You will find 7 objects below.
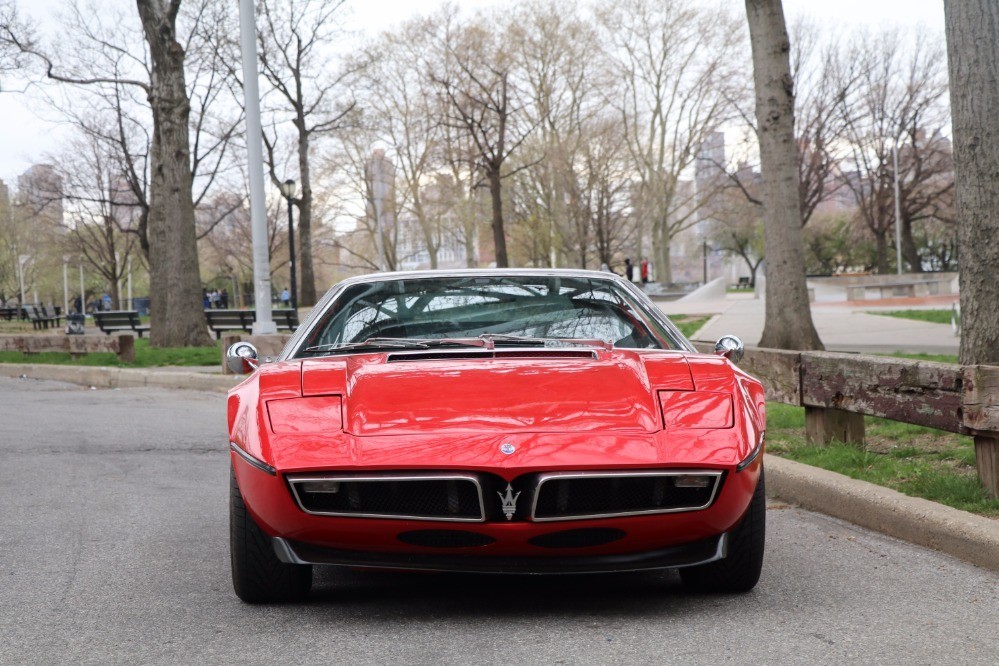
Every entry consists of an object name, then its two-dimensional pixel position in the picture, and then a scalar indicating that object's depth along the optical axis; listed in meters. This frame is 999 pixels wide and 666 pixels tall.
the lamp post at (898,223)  50.93
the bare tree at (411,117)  45.44
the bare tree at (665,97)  48.50
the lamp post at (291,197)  30.97
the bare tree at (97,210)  44.69
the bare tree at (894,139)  49.56
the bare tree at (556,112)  44.66
